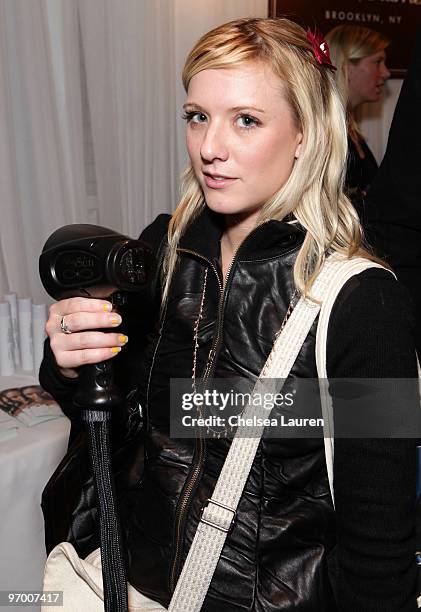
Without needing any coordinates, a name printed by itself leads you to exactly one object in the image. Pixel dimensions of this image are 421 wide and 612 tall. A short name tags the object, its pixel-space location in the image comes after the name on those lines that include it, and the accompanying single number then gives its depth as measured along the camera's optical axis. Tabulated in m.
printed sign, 2.92
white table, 1.43
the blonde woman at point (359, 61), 2.87
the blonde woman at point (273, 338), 0.89
